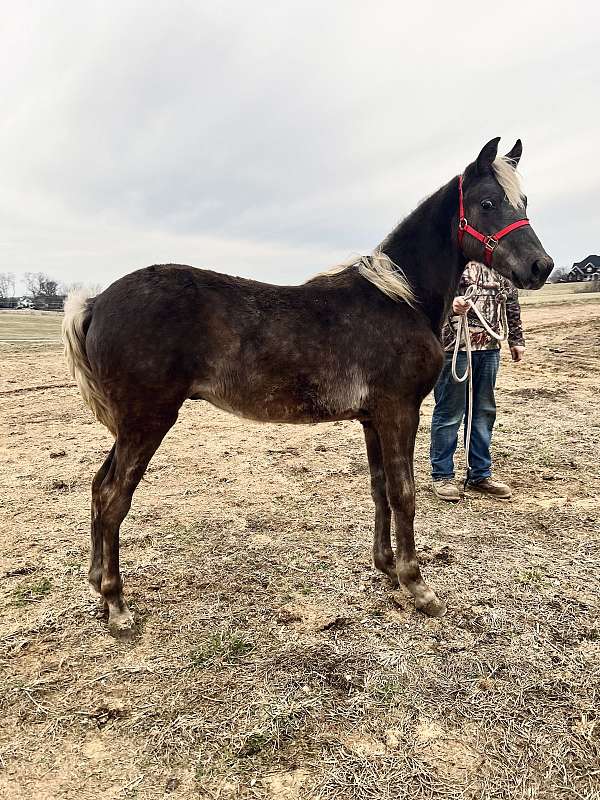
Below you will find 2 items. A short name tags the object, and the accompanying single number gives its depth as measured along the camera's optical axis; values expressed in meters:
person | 4.74
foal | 2.87
